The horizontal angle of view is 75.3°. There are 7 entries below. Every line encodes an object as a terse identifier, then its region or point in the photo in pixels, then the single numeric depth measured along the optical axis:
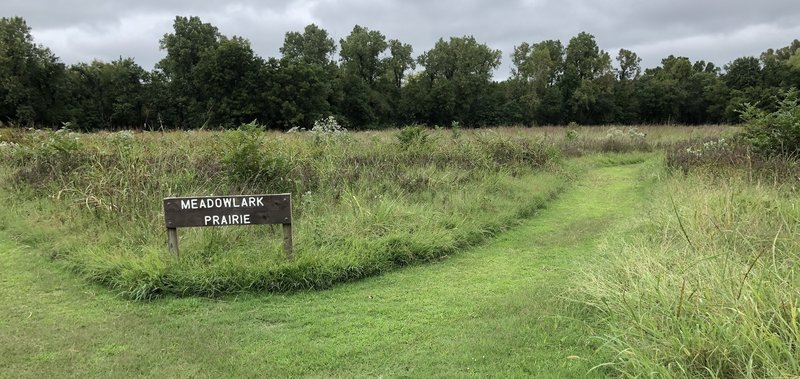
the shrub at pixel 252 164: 7.07
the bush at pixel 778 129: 8.66
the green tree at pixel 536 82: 51.41
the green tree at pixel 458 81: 50.97
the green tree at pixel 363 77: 48.78
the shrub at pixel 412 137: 11.21
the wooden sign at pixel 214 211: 4.66
